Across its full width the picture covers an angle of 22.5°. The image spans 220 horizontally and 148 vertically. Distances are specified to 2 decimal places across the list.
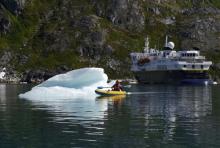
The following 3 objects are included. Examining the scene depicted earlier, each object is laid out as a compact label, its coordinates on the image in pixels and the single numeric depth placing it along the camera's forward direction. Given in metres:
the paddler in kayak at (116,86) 109.69
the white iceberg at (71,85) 97.25
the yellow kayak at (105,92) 103.98
